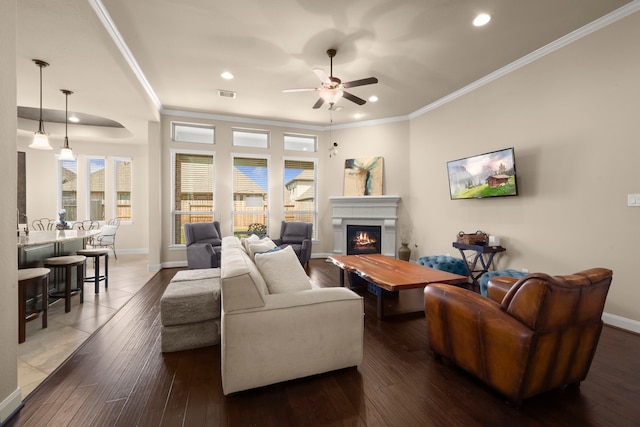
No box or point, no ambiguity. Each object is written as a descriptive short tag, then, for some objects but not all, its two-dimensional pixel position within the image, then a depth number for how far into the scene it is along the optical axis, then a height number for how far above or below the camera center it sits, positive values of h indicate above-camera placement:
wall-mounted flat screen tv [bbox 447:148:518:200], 3.75 +0.57
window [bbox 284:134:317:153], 6.68 +1.77
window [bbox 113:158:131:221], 7.43 +0.67
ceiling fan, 3.19 +1.57
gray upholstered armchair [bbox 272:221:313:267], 5.91 -0.48
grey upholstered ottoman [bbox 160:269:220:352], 2.29 -0.94
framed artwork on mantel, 6.21 +0.85
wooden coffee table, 2.74 -0.72
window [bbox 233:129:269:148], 6.26 +1.77
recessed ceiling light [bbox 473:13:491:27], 2.91 +2.16
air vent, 4.76 +2.15
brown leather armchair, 1.53 -0.74
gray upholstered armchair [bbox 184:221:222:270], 4.82 -0.61
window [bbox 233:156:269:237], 6.21 +0.40
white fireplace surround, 6.08 -0.09
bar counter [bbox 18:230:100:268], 2.89 -0.44
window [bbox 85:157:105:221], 7.26 +0.64
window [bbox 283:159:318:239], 6.61 +0.53
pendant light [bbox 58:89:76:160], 4.11 +0.97
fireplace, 6.27 -0.66
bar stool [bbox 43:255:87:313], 3.13 -0.62
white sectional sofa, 1.68 -0.77
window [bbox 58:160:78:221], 7.04 +0.63
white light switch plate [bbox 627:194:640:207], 2.73 +0.13
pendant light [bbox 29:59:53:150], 3.68 +1.00
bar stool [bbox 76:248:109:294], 3.89 -0.64
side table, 3.89 -0.75
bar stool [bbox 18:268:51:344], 2.40 -0.66
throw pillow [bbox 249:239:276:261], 2.60 -0.35
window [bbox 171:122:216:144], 5.89 +1.78
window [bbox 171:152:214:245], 5.82 +0.51
